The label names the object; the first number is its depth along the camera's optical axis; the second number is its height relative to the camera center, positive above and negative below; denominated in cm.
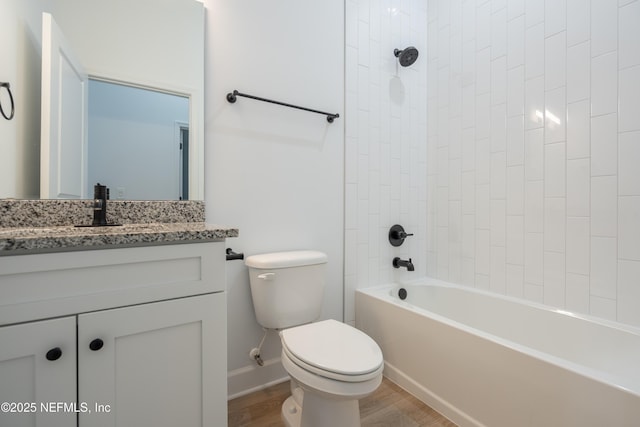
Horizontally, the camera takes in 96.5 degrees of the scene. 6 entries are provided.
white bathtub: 95 -63
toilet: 99 -53
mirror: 102 +64
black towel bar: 147 +61
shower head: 189 +106
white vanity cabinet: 65 -32
